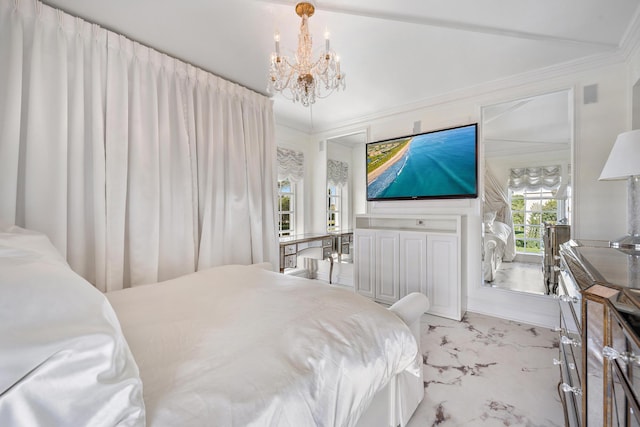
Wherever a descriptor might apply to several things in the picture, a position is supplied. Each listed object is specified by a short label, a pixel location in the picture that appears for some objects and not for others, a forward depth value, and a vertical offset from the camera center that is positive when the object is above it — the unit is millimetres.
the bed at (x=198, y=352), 447 -441
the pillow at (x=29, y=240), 944 -114
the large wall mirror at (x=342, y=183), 4477 +526
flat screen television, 2965 +582
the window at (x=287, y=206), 4261 +97
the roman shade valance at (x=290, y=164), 4068 +767
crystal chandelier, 1754 +1015
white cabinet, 2771 -584
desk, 3468 -497
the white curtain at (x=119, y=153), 1644 +457
